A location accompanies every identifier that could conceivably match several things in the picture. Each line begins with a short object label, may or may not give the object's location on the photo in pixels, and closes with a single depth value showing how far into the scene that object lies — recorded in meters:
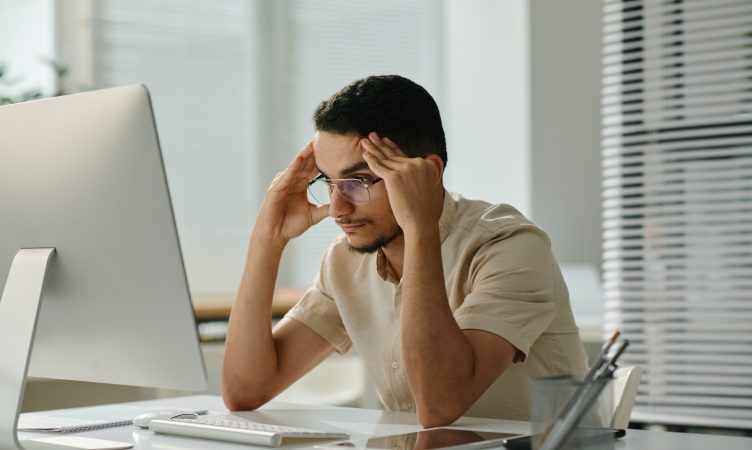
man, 1.79
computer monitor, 1.60
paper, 1.66
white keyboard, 1.63
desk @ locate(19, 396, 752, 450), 1.62
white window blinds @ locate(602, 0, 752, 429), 3.18
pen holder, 1.43
